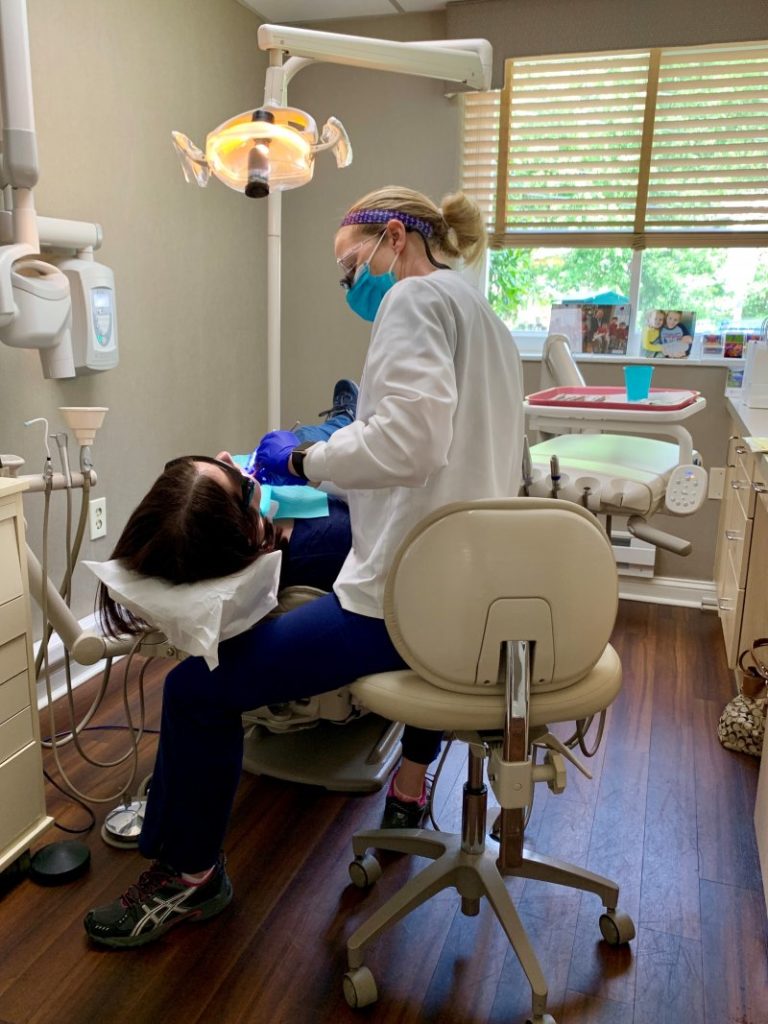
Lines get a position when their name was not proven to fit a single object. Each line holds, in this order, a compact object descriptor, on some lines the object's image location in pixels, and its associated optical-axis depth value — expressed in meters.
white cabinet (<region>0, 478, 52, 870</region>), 1.42
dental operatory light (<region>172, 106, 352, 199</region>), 1.59
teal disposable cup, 1.90
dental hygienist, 1.10
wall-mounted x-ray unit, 1.51
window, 2.81
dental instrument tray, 1.75
